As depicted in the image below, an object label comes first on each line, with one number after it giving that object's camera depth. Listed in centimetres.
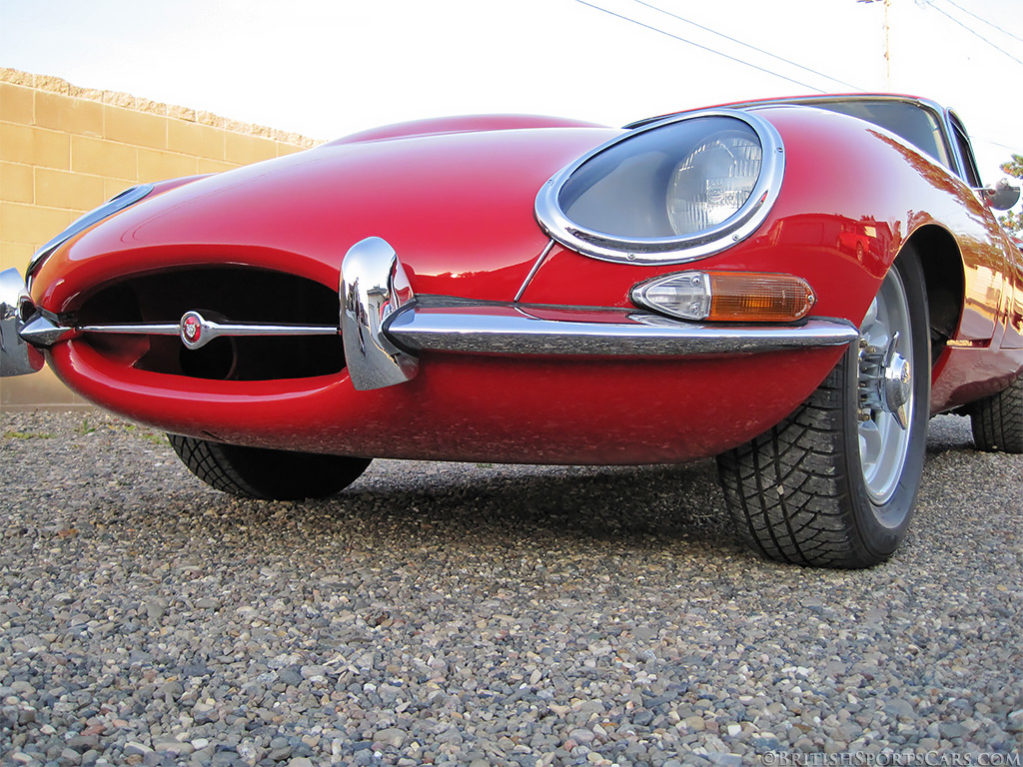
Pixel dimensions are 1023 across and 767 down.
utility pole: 2434
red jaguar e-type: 159
